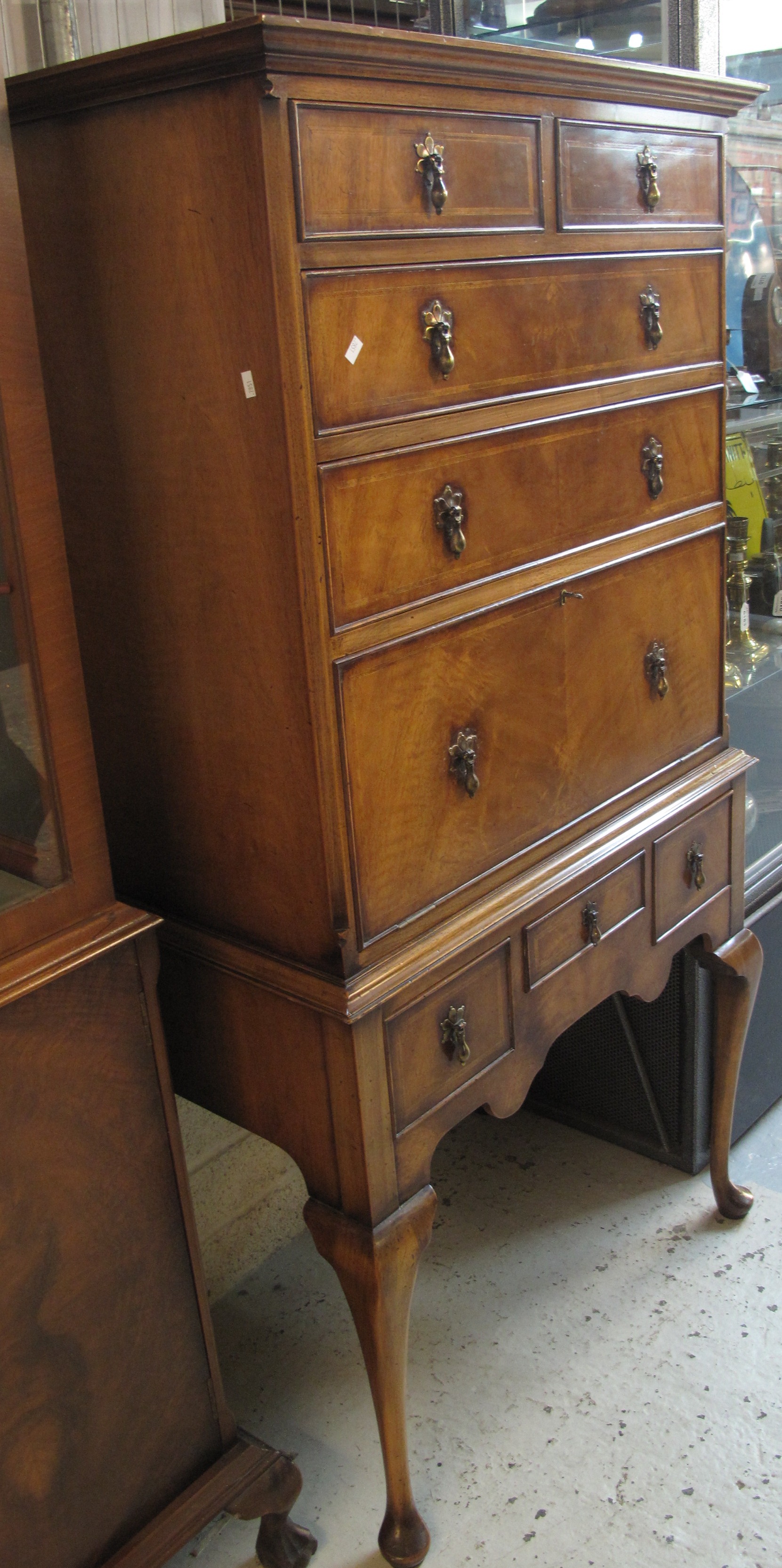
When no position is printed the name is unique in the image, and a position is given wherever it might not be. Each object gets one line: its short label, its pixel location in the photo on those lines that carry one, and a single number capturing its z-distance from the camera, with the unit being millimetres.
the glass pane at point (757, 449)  2744
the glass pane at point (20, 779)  1337
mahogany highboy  1327
